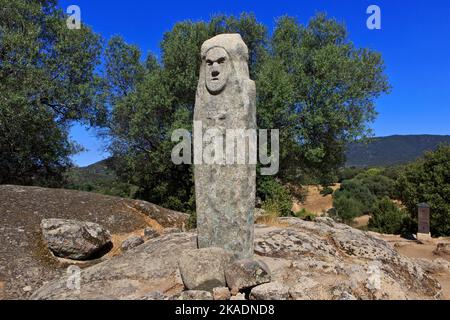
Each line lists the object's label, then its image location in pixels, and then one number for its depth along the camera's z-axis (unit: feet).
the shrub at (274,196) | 43.60
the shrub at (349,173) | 225.60
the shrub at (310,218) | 49.05
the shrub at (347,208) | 123.41
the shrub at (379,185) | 161.38
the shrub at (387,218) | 95.73
